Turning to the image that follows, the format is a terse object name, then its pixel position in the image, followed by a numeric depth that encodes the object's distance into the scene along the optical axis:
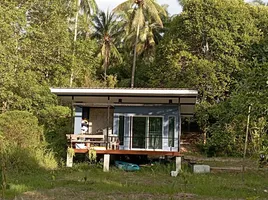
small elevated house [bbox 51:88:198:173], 14.90
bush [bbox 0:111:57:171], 13.09
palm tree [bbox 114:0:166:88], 26.80
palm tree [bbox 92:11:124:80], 30.36
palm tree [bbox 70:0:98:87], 28.63
